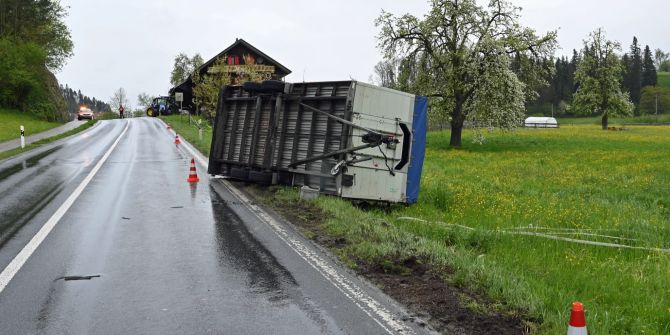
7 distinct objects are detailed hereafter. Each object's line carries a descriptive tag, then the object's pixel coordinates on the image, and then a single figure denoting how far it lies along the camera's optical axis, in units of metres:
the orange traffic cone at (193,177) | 13.68
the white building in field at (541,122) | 86.38
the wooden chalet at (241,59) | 58.30
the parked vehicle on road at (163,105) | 67.00
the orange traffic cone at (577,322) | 3.48
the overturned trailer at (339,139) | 10.40
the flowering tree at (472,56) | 31.59
